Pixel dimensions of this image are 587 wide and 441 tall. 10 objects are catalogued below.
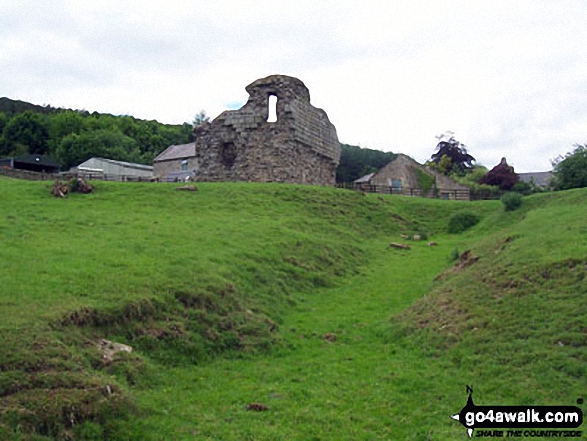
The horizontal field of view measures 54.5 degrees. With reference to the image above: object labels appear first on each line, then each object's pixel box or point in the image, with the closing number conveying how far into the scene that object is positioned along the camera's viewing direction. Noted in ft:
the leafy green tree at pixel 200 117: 333.52
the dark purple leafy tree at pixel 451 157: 247.70
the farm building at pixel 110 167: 197.67
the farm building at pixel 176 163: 194.90
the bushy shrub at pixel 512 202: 98.94
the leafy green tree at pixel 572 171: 112.68
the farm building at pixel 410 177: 166.91
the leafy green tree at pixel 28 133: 269.64
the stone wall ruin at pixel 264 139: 110.42
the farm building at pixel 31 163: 193.71
